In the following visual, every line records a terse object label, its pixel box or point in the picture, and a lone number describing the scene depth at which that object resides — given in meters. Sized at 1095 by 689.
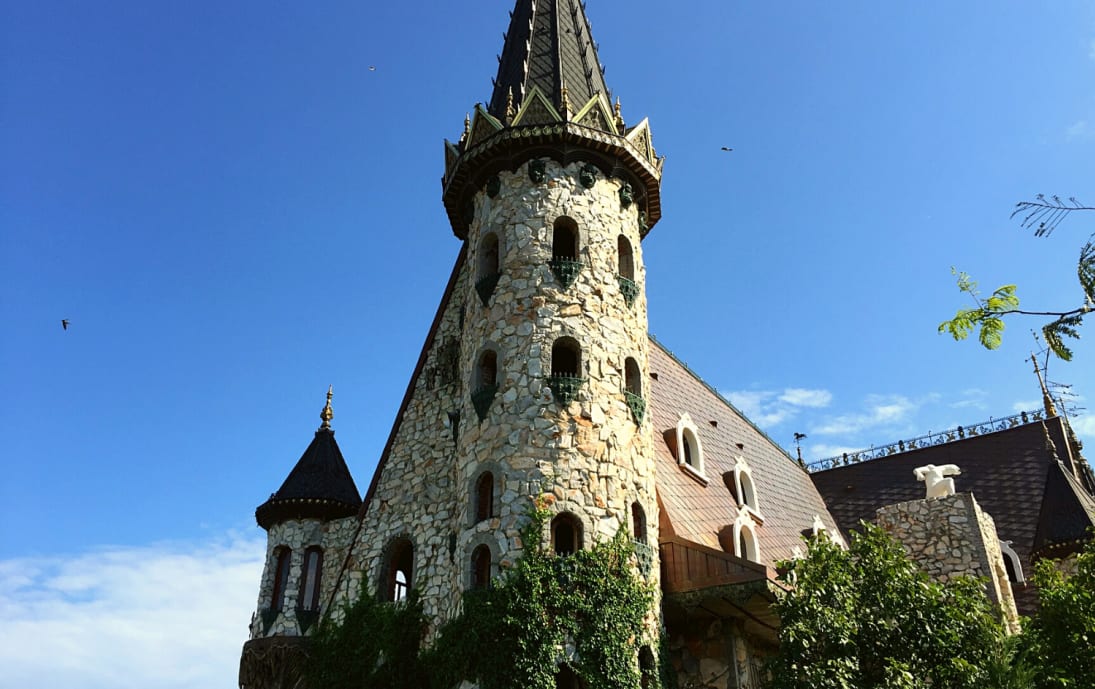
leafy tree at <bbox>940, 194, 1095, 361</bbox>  6.27
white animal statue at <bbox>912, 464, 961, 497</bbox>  25.44
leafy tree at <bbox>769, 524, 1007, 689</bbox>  16.12
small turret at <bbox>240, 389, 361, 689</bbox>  22.23
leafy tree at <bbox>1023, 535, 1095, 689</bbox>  16.70
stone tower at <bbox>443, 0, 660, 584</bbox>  18.11
